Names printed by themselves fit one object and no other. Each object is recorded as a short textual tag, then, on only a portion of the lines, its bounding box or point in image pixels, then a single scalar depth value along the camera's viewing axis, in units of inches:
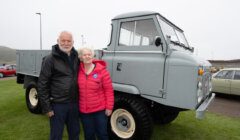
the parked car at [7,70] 795.2
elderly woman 100.5
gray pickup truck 115.2
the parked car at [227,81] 342.3
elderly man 96.1
